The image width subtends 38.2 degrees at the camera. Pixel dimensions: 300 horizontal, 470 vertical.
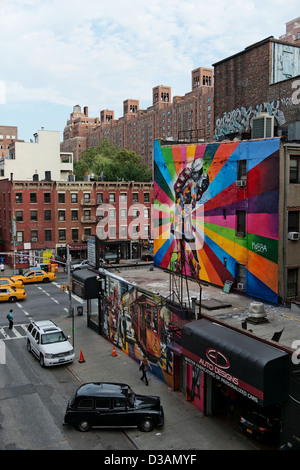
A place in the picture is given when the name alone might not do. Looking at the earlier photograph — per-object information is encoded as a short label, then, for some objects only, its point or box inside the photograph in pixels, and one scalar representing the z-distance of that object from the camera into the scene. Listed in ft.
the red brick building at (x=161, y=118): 431.43
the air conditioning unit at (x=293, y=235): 62.28
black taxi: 55.62
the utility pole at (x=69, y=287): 109.18
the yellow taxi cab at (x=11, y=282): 139.64
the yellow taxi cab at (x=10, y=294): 130.41
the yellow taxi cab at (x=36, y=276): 160.04
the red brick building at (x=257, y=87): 91.40
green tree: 265.54
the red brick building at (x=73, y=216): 190.08
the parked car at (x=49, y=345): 78.64
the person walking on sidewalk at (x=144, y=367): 70.41
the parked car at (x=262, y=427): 50.70
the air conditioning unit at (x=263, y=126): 72.33
